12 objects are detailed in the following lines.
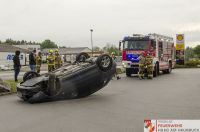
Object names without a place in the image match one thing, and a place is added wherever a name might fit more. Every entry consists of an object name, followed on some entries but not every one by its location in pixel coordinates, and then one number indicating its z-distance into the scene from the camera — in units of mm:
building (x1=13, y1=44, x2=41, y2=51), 62832
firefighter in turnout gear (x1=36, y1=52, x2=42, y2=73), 14139
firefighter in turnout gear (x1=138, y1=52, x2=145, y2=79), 13929
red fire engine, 14722
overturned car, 7144
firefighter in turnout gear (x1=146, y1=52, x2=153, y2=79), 13913
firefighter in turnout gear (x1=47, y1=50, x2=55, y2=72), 12873
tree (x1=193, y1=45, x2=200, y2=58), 81249
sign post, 29039
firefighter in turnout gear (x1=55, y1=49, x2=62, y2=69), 13066
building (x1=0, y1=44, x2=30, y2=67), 33509
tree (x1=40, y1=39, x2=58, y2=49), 100367
